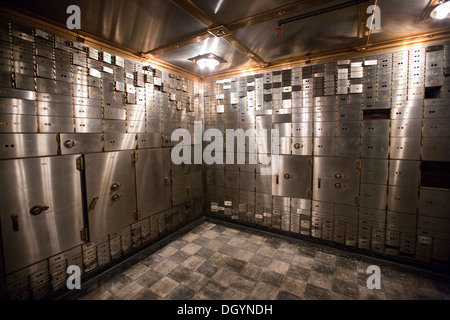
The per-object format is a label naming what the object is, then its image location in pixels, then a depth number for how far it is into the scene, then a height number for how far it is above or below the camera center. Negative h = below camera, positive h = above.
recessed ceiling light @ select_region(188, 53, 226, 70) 3.15 +1.40
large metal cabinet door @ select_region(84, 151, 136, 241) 2.62 -0.63
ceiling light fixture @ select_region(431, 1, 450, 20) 1.93 +1.35
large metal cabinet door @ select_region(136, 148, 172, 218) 3.25 -0.59
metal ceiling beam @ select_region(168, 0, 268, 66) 1.99 +1.41
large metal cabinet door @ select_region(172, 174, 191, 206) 3.88 -0.86
